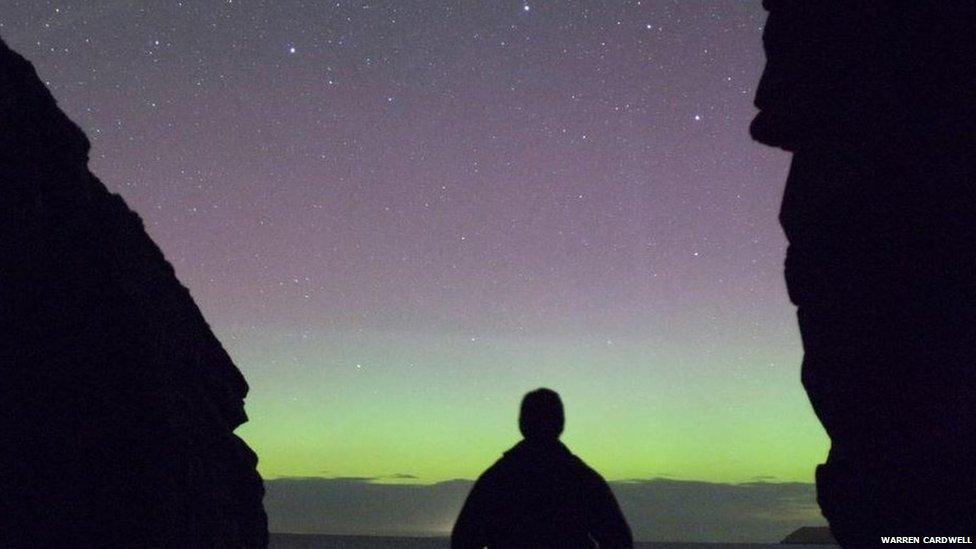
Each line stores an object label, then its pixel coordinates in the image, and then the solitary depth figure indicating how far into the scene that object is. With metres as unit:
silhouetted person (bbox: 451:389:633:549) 5.49
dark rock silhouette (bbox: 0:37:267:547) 14.29
